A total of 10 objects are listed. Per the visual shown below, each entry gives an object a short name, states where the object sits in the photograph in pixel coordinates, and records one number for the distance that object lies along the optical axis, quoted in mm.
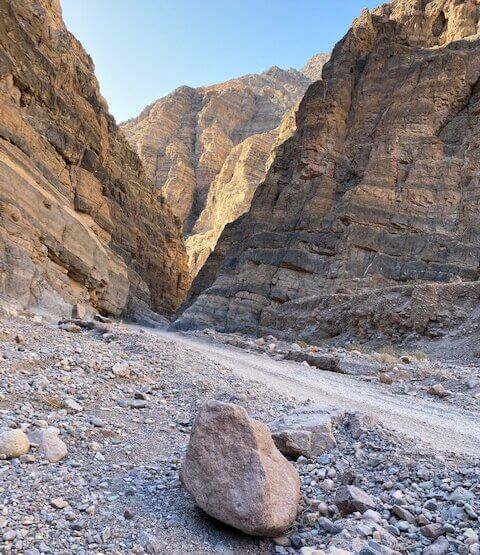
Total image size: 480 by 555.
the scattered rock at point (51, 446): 3930
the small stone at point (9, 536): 2801
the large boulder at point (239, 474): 3176
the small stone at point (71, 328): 10417
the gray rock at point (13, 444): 3787
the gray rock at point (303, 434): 4359
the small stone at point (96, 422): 4797
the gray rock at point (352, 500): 3369
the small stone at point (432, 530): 3006
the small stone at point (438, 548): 2818
